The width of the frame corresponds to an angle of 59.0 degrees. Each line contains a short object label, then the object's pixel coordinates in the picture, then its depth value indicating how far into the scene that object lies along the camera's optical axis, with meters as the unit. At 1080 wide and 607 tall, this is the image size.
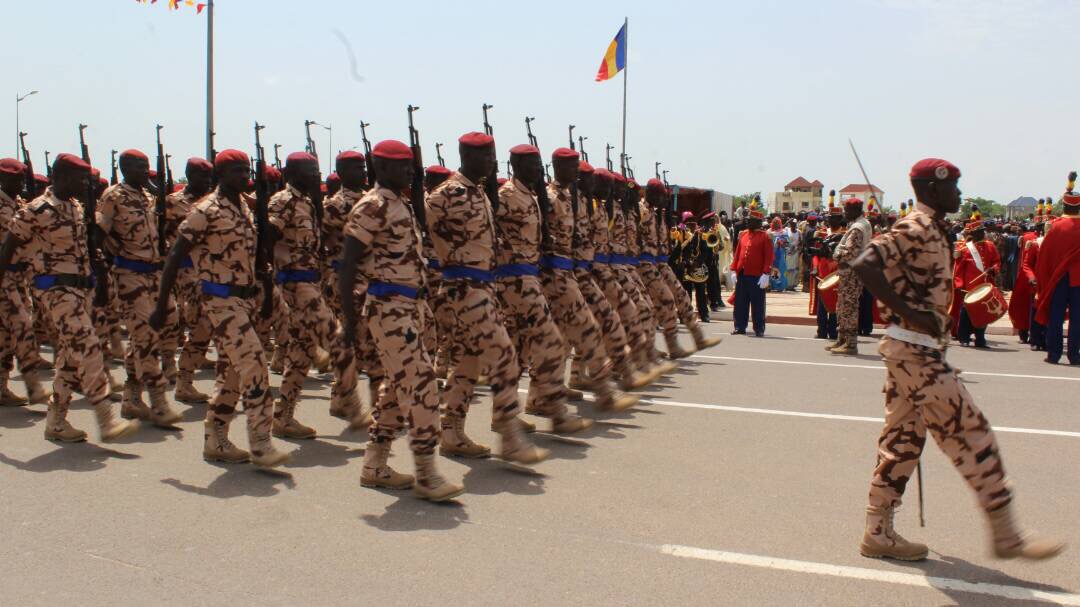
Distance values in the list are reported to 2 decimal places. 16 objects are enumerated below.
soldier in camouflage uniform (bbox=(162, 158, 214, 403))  8.27
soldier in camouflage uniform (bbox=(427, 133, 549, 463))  6.08
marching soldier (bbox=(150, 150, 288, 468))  5.89
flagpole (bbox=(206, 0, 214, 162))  18.39
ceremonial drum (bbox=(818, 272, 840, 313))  12.94
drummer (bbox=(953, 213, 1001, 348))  13.00
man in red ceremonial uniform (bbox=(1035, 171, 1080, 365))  11.12
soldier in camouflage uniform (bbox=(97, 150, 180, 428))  7.43
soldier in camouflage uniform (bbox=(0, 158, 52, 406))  8.02
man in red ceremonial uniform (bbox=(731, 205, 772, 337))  13.60
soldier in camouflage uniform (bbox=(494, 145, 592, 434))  6.86
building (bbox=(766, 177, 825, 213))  84.38
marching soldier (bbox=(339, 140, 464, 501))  5.30
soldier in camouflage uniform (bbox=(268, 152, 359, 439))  7.02
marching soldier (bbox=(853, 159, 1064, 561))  4.27
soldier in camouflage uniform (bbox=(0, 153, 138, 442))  6.48
